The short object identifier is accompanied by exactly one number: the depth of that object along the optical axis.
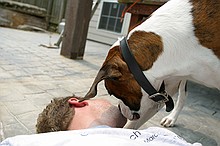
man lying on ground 0.91
